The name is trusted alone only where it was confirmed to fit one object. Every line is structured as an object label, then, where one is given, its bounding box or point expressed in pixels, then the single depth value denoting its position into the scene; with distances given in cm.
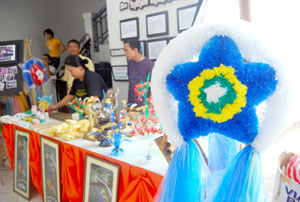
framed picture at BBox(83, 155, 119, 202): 132
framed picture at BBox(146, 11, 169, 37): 319
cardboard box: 62
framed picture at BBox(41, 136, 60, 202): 176
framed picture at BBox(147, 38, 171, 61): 328
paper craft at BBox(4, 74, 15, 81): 330
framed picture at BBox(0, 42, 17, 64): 332
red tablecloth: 115
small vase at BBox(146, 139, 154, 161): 127
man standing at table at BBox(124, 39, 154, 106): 236
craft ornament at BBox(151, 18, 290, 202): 58
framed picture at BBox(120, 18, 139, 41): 355
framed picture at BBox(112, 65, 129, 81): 385
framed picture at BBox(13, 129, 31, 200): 213
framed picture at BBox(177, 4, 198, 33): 290
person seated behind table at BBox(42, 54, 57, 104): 532
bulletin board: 329
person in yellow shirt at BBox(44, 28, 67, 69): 582
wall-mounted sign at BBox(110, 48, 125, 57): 382
